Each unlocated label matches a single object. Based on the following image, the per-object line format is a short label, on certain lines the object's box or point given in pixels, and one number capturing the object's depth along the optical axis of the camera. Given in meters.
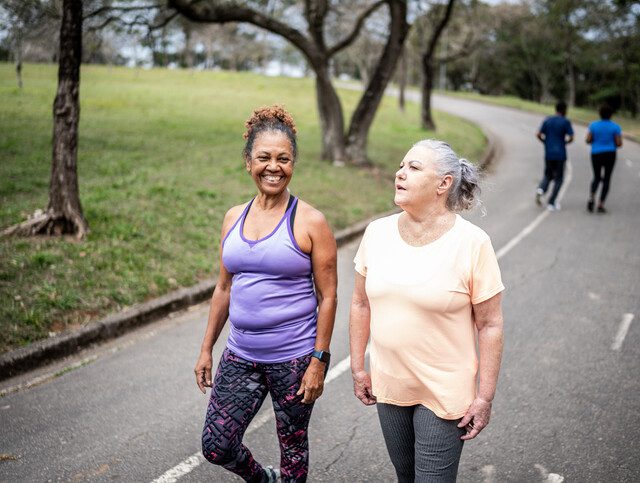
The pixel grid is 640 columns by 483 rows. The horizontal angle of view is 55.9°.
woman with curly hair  2.90
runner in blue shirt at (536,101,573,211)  11.73
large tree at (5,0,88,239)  7.69
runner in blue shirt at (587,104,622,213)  11.10
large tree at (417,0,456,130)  23.69
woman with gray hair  2.45
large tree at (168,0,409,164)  14.69
